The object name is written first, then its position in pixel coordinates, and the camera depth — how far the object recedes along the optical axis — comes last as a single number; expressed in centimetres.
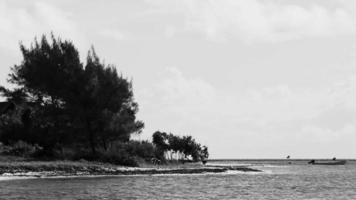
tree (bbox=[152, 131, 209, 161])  15675
